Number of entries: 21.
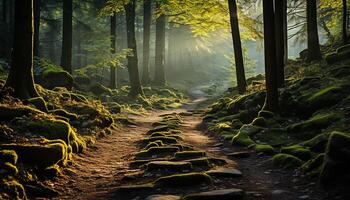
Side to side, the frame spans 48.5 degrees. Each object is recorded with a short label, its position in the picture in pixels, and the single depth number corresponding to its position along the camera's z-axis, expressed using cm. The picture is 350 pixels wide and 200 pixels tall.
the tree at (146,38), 3478
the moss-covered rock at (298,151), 849
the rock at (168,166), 841
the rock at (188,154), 974
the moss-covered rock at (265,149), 988
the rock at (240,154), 999
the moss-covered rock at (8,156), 702
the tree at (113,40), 2916
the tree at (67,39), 2412
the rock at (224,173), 781
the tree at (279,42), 1579
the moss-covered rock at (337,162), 633
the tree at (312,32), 1931
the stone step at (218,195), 613
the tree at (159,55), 3569
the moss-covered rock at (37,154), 749
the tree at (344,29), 1743
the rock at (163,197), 638
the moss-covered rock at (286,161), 818
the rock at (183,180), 729
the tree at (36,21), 2219
